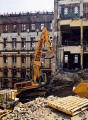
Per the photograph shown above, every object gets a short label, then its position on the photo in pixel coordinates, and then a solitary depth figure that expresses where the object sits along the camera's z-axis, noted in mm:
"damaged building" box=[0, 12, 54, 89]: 30922
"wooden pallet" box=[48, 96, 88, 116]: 12577
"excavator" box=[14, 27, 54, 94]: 23000
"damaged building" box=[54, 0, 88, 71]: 22922
